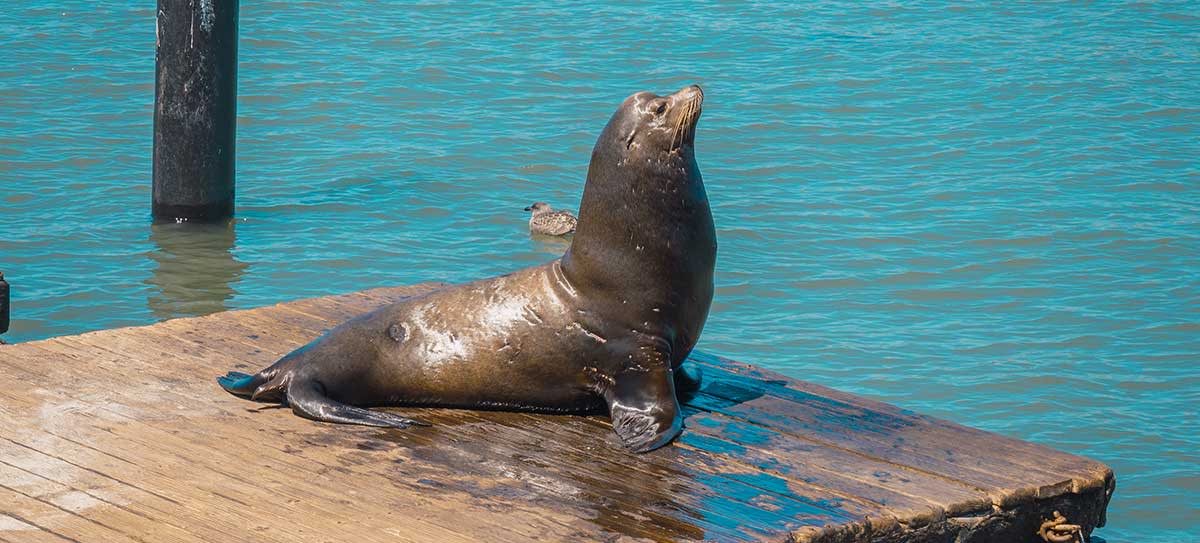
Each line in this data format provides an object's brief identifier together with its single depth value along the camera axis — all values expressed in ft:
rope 33.30
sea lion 35.19
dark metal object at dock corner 44.86
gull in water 71.97
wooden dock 29.09
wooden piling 67.10
